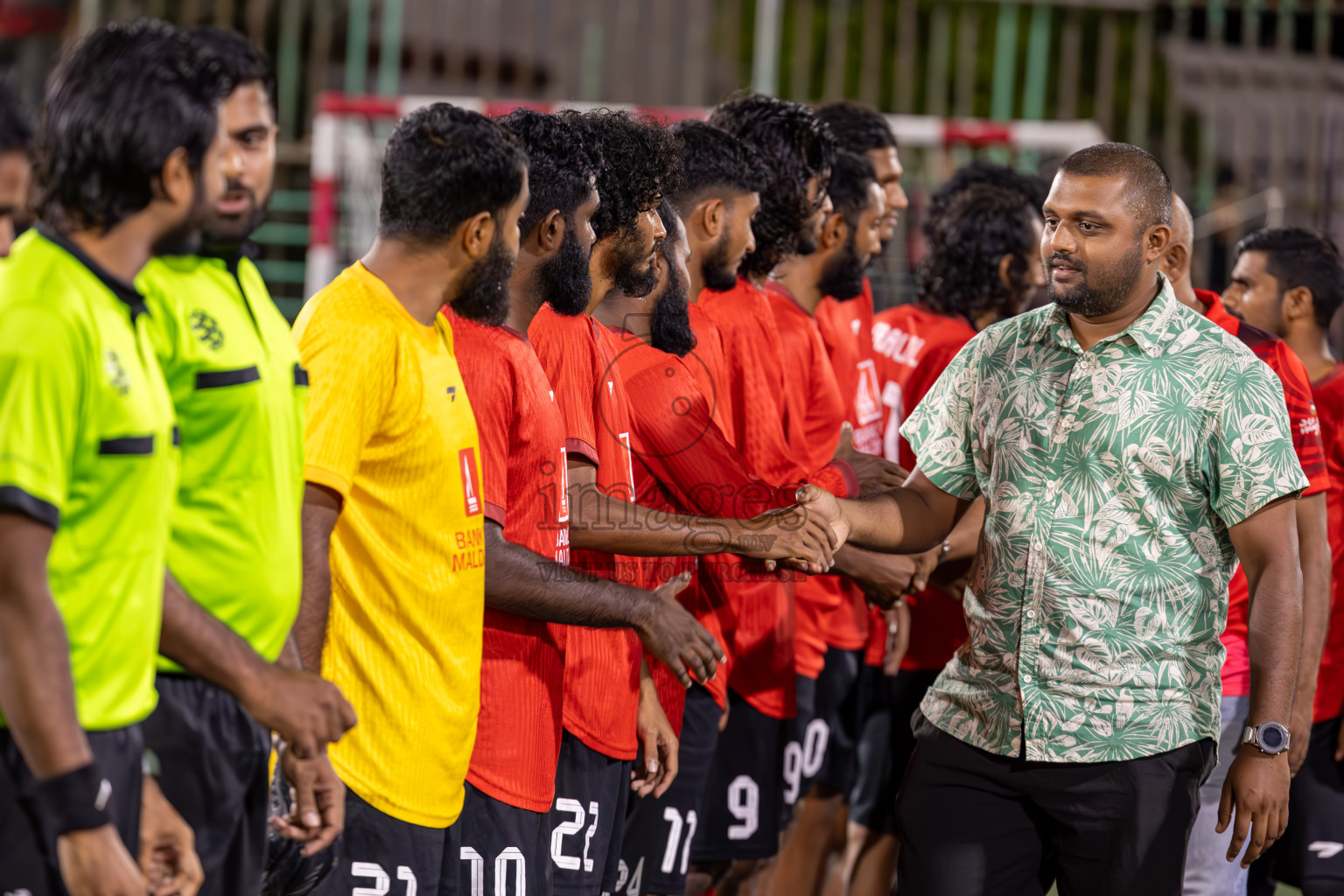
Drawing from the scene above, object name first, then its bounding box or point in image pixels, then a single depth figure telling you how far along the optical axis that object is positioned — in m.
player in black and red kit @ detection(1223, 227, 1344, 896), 8.24
